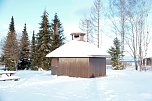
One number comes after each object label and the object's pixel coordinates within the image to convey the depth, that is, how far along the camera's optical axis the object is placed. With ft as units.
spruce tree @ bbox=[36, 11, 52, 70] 64.22
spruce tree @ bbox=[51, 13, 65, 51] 64.52
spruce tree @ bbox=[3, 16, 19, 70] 67.74
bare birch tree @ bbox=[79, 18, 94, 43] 60.49
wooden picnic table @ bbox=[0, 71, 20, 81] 30.53
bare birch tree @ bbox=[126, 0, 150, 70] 53.95
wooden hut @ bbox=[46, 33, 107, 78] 37.69
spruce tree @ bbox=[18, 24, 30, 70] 70.23
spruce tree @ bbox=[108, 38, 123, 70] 61.10
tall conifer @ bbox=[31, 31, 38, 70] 66.50
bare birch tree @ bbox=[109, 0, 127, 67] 54.46
